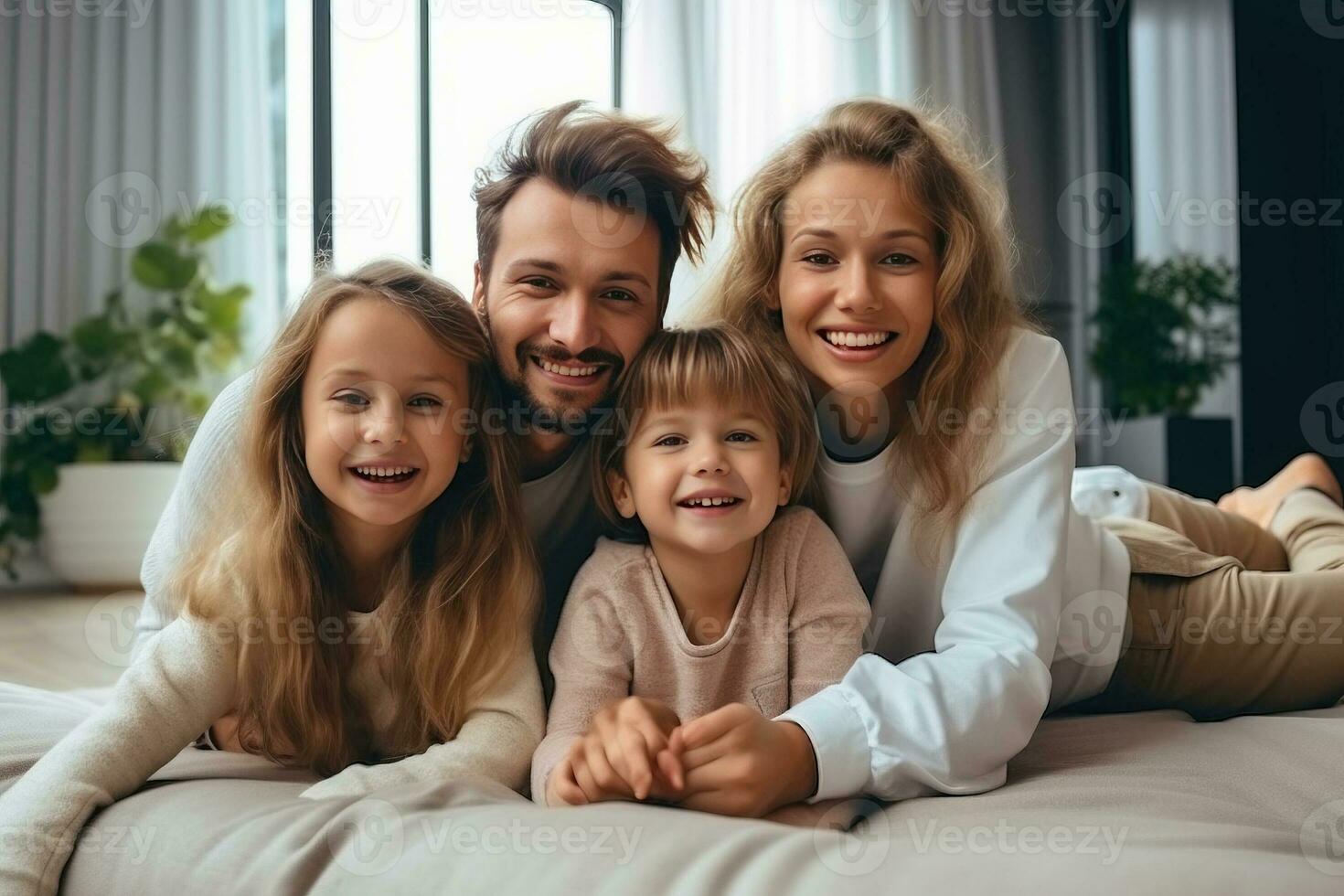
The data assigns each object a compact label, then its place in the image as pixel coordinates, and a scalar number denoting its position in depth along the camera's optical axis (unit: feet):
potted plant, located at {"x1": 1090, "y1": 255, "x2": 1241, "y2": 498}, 12.31
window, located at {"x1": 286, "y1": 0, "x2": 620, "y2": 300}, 11.92
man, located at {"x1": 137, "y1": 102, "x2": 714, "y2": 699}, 4.20
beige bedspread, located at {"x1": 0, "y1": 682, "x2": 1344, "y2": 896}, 2.57
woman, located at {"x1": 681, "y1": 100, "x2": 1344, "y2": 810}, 3.43
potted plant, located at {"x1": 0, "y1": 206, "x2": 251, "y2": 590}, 11.99
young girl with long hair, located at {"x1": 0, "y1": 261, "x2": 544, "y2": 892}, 3.65
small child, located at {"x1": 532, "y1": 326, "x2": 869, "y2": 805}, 3.80
